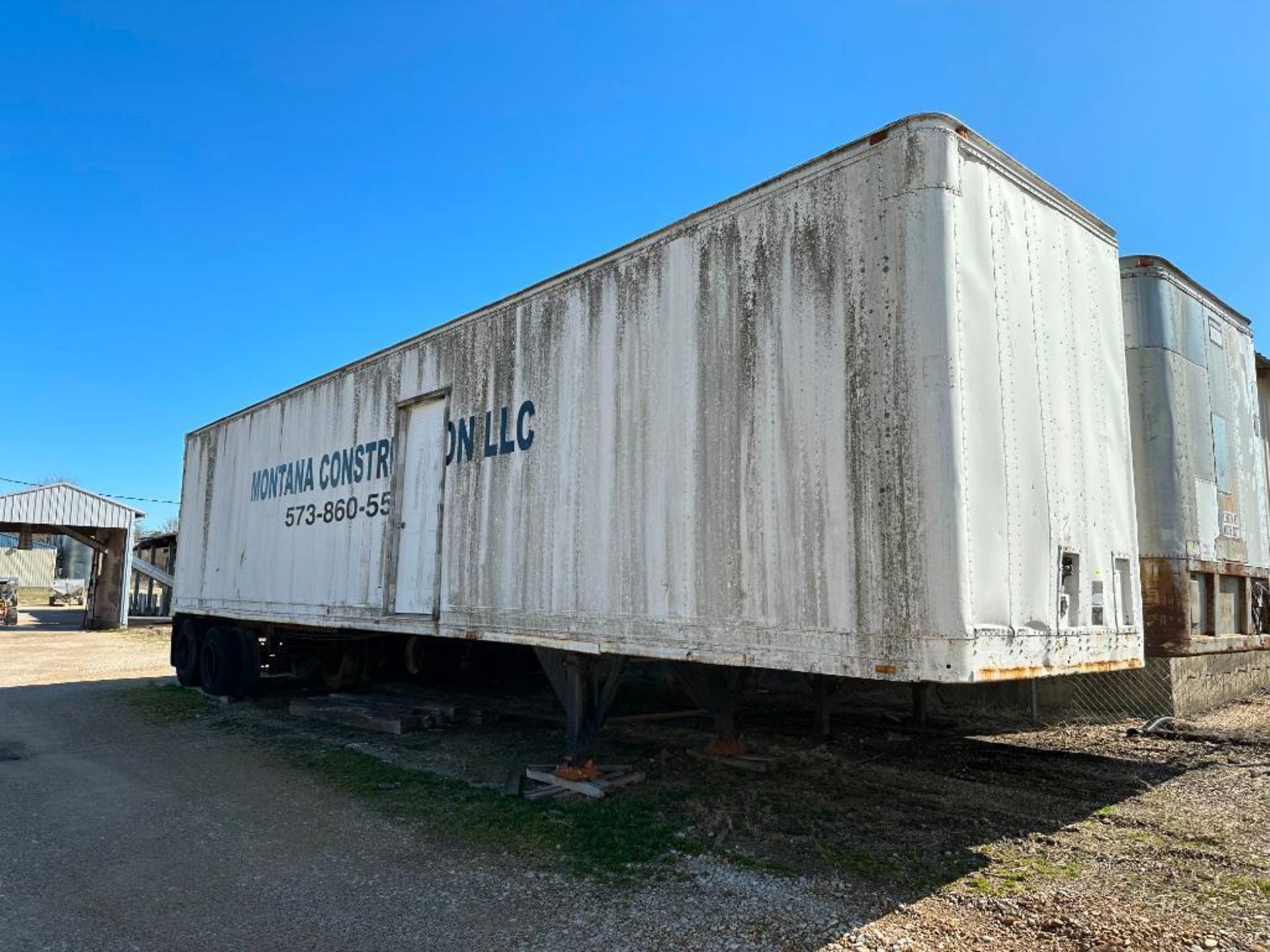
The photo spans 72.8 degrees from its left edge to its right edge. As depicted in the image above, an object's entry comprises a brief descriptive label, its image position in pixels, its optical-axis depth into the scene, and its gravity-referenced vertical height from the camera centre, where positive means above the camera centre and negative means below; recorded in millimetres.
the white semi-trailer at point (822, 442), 4016 +884
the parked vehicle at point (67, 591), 40219 -18
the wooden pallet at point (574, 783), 6043 -1325
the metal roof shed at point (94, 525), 24609 +1917
